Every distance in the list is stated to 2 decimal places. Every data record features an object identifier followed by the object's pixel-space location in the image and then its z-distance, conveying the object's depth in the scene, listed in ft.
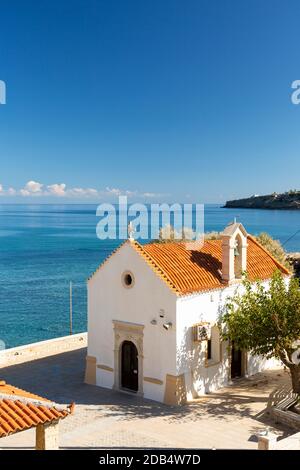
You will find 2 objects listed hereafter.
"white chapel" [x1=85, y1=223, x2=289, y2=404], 63.93
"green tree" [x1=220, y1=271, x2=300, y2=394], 59.98
